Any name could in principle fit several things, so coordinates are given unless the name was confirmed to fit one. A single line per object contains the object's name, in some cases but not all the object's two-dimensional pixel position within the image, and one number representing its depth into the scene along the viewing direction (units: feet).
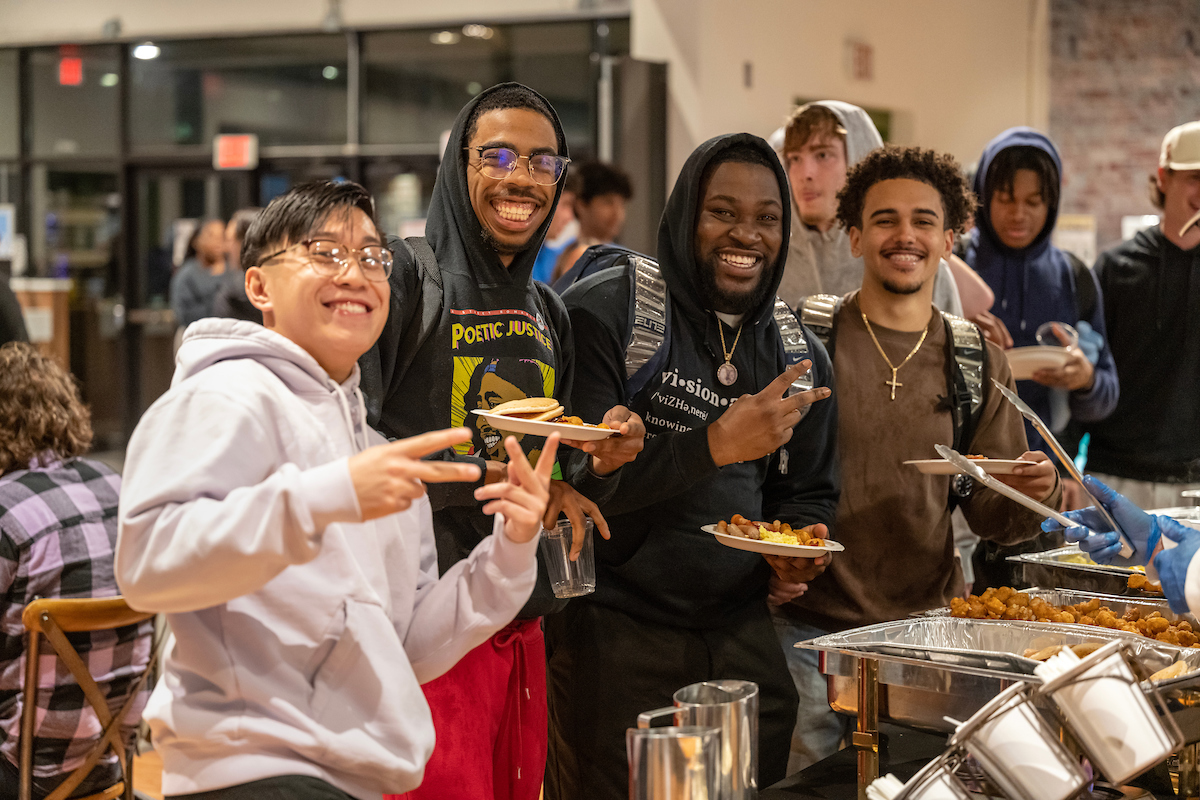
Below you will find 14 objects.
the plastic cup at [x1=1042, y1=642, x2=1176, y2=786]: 4.72
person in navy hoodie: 11.02
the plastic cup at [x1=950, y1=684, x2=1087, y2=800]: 4.65
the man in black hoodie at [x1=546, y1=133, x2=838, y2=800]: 7.22
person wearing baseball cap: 11.64
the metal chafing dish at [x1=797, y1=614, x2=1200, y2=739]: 5.55
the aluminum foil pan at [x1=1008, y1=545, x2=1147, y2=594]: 7.77
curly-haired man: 8.04
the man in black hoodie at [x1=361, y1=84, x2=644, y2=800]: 6.27
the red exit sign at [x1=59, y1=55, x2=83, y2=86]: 29.17
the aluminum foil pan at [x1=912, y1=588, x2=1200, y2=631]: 7.18
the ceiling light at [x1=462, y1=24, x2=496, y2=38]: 25.67
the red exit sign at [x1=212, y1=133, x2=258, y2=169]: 28.37
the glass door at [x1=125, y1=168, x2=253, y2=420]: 29.14
